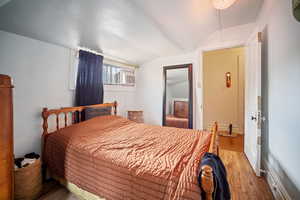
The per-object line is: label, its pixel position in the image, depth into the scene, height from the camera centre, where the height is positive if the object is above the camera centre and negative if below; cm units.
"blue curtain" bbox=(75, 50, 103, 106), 232 +38
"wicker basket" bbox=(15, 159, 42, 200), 139 -95
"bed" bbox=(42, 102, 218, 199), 94 -56
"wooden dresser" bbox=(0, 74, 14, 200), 98 -33
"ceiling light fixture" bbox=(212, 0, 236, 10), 149 +117
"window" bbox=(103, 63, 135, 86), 296 +63
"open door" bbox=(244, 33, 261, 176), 176 -4
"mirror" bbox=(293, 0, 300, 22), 77 +59
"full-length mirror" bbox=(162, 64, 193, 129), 308 +7
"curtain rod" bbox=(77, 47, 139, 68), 241 +97
